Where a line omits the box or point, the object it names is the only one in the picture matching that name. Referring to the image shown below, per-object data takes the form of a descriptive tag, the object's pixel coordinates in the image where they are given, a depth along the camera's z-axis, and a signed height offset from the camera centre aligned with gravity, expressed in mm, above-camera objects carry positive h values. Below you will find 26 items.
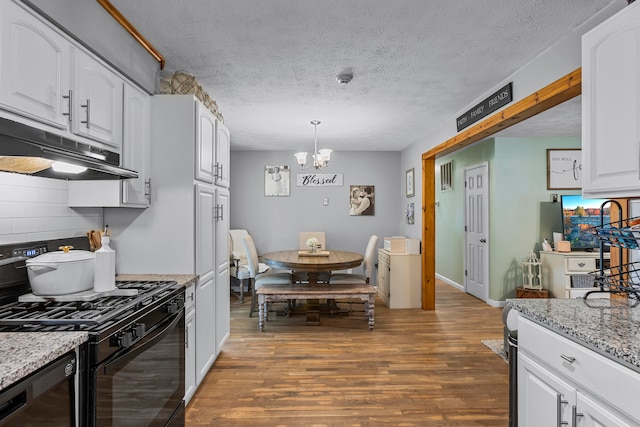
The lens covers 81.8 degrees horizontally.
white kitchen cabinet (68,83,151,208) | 2152 +257
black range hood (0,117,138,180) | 1246 +253
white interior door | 5191 -176
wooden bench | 3924 -802
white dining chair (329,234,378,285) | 4420 -709
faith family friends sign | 2992 +1005
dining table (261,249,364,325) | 3945 -476
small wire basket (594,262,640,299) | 1468 -283
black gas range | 1312 -487
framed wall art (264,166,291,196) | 6277 +675
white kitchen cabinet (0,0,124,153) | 1369 +601
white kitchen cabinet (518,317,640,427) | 1103 -574
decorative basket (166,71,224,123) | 2674 +981
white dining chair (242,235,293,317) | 4352 -700
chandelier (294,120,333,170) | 4316 +733
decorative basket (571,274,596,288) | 4535 -769
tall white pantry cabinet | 2436 +46
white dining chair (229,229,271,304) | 5145 -656
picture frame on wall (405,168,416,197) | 5597 +565
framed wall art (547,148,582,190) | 5012 +672
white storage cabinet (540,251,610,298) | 4512 -638
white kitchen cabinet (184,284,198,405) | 2293 -803
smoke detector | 2904 +1122
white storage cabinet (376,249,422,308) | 4875 -826
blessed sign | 6289 +660
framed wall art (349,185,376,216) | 6344 +321
